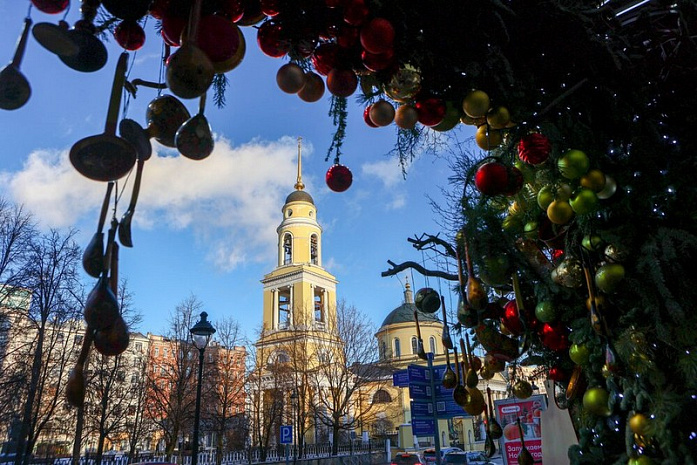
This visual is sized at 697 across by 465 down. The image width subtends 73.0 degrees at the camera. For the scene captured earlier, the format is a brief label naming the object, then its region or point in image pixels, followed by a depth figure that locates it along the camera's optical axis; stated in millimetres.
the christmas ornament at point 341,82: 2232
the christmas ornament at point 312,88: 2246
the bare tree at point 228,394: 25406
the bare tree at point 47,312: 16828
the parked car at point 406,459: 18056
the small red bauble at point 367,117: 2619
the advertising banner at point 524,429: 6824
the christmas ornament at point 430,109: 2463
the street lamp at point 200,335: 11031
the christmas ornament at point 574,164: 2303
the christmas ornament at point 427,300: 3807
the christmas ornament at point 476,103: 2303
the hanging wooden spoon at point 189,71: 1248
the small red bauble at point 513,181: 2324
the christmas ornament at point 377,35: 1887
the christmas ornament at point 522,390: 3639
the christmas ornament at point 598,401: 2326
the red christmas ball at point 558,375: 3143
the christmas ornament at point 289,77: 2172
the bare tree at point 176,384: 22262
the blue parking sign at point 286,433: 15375
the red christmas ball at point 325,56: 2180
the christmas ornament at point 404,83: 2229
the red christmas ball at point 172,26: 1674
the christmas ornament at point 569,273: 2566
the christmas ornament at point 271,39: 2078
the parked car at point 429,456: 20441
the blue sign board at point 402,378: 8898
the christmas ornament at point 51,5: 1552
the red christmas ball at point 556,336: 2836
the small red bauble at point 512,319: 3041
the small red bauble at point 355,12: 1895
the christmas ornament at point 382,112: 2477
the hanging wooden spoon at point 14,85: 1339
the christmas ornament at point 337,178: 2691
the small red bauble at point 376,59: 2043
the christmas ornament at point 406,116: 2443
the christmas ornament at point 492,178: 2268
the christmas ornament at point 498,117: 2477
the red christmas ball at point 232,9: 1729
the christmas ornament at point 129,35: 1771
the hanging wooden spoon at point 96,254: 1212
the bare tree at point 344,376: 27547
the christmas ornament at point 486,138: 2659
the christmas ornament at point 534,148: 2473
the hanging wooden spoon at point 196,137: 1431
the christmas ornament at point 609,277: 2289
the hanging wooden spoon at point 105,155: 1209
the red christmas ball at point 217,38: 1483
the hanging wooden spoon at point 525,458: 3253
